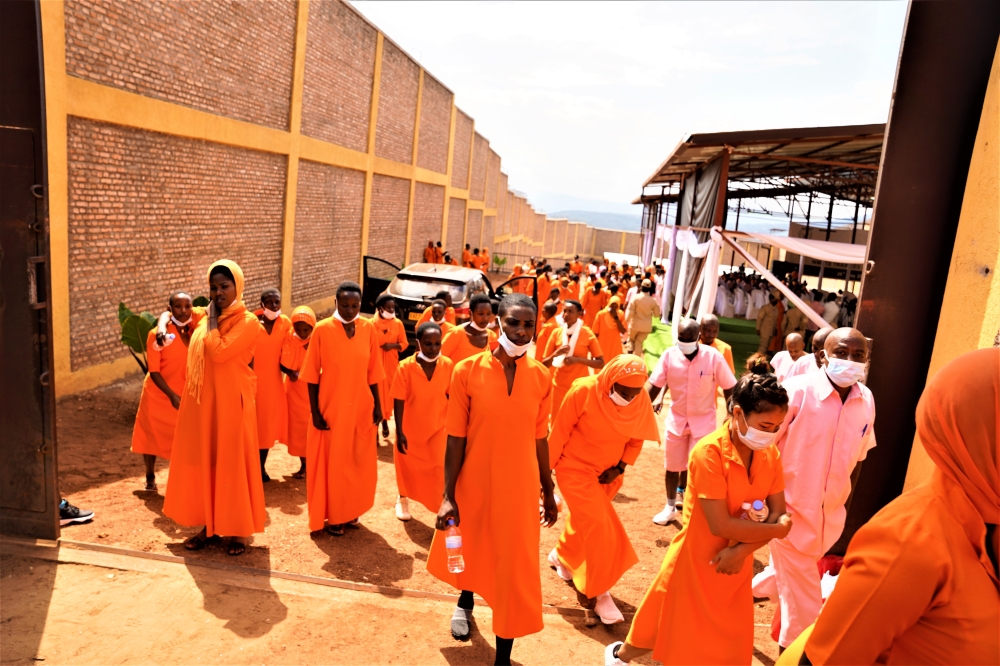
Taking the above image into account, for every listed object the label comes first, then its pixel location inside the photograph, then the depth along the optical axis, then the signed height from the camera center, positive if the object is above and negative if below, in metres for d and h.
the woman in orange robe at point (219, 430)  4.92 -1.65
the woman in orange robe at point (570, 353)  7.77 -1.41
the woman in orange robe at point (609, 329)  10.62 -1.50
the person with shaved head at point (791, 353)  7.00 -1.07
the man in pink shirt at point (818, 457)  4.16 -1.27
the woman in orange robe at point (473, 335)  7.04 -1.20
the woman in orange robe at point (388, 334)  8.09 -1.41
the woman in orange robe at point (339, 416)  5.63 -1.68
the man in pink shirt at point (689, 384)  6.36 -1.33
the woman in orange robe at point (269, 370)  6.99 -1.68
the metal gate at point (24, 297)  4.57 -0.79
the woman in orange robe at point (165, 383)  5.97 -1.71
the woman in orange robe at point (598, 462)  4.64 -1.57
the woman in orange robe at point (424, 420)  5.91 -1.75
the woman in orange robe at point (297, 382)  6.91 -1.81
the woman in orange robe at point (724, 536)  3.25 -1.38
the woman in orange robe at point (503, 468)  3.89 -1.38
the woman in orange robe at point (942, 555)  1.72 -0.73
